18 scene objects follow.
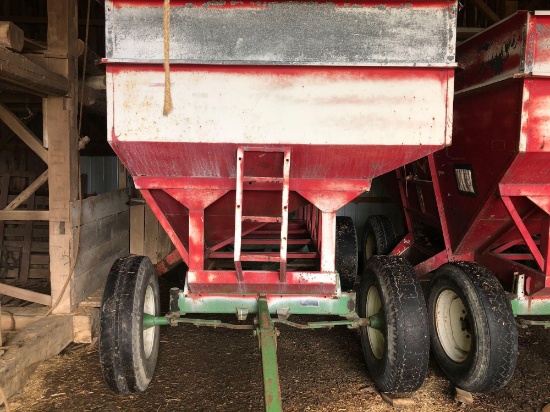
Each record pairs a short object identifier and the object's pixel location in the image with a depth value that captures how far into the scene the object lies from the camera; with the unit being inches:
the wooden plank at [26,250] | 225.8
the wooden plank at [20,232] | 232.1
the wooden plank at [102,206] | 173.3
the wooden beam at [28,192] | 164.4
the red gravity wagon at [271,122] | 111.0
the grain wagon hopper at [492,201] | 121.0
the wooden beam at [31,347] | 131.4
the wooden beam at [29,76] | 121.4
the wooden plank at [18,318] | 163.2
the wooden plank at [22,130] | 157.8
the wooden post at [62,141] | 156.6
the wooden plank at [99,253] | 171.9
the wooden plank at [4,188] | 223.9
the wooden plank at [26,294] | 164.2
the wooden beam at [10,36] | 123.3
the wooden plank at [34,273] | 227.3
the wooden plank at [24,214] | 162.2
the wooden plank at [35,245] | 230.7
